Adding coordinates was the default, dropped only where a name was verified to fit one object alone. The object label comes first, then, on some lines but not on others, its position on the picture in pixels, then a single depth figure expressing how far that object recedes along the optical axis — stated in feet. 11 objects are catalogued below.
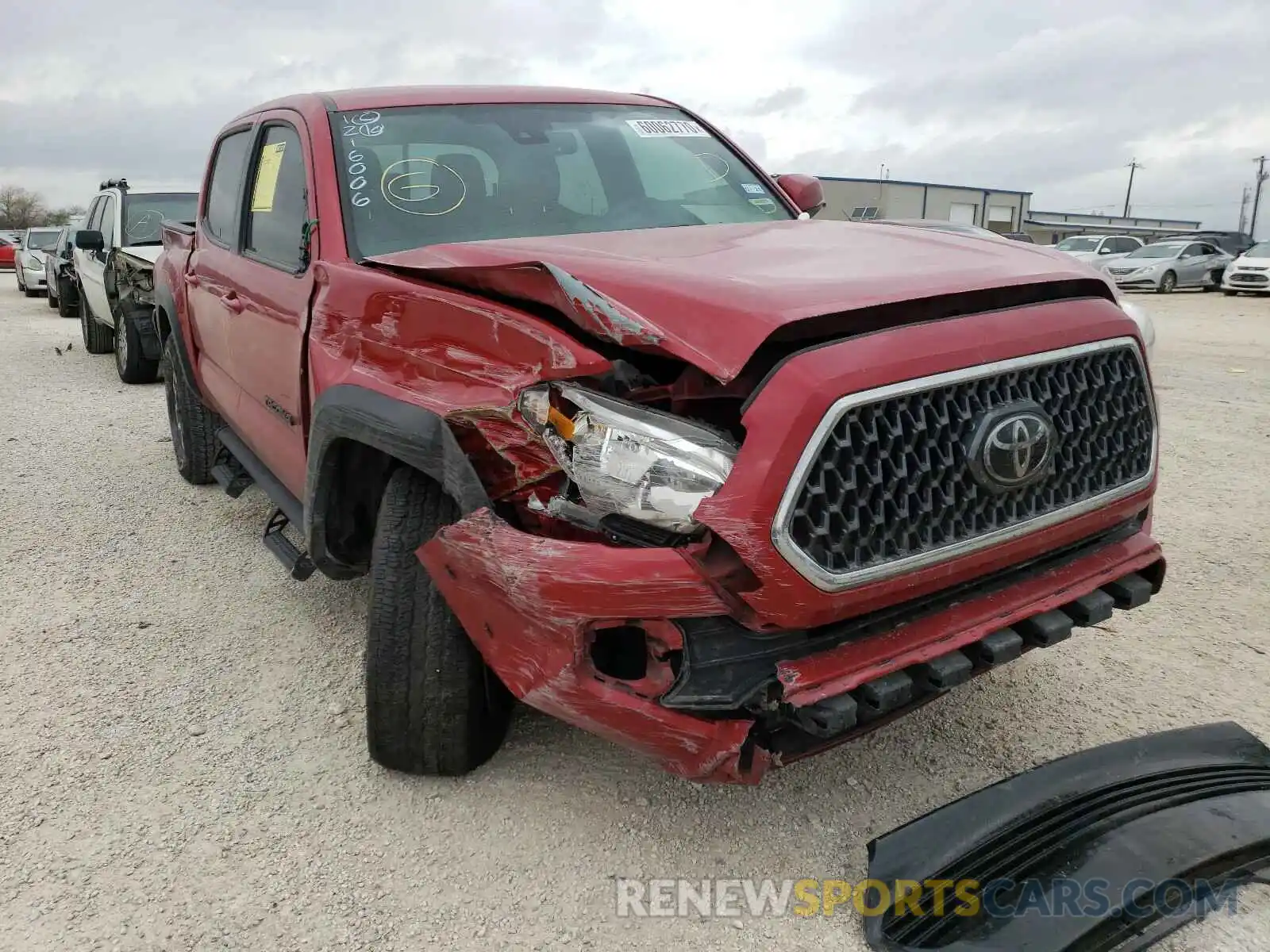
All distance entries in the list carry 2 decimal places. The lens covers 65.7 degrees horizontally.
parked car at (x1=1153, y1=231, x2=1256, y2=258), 104.93
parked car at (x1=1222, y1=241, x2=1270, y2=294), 72.23
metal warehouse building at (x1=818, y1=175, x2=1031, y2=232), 161.17
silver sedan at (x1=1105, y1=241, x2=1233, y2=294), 77.87
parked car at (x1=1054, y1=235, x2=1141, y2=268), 84.79
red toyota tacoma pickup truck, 6.10
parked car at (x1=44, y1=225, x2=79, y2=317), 48.59
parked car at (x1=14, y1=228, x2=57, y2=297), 68.33
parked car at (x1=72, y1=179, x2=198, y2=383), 28.12
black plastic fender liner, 6.62
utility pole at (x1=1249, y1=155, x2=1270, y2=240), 227.61
